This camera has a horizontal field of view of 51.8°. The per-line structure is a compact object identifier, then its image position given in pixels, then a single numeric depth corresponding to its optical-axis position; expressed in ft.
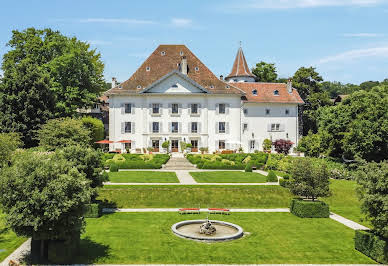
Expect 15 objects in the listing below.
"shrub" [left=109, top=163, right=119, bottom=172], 116.47
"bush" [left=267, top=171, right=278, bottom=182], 104.94
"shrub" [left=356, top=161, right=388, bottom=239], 49.93
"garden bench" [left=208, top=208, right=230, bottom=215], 78.29
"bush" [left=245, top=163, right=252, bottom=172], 124.94
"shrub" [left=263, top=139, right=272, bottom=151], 171.34
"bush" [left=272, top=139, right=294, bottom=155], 168.14
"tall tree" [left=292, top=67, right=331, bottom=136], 205.87
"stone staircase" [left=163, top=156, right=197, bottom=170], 131.05
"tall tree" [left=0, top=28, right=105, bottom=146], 137.39
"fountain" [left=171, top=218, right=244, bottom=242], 59.82
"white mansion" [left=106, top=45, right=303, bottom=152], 168.35
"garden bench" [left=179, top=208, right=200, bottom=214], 77.97
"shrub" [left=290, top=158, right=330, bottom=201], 76.64
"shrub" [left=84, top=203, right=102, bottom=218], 71.87
